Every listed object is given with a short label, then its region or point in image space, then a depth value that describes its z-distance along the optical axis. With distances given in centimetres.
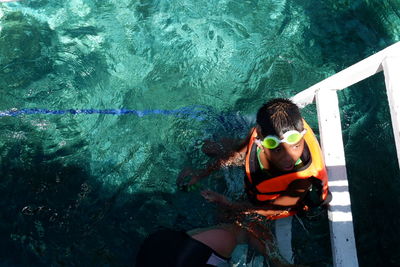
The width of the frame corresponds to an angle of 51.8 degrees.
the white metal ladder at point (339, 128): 246
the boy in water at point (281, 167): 228
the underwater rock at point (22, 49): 379
